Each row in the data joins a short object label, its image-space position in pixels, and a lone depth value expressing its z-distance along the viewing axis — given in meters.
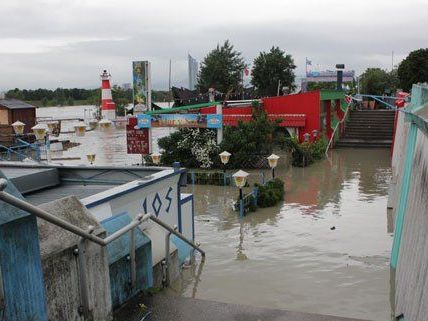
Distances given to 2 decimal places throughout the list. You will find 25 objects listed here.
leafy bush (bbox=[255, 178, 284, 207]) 17.58
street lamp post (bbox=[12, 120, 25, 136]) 23.23
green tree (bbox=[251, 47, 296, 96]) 54.66
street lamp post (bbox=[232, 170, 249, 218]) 15.38
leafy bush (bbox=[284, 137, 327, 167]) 26.28
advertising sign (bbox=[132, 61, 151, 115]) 29.61
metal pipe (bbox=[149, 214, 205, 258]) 6.11
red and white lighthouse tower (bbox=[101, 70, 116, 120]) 48.12
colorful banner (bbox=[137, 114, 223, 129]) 25.02
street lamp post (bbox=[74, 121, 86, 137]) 22.23
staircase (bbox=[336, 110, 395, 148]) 34.62
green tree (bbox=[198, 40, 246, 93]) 57.62
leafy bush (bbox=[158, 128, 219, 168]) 25.62
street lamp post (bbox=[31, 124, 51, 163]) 20.17
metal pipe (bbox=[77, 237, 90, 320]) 4.46
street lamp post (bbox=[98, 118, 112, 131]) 23.54
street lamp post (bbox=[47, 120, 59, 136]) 26.93
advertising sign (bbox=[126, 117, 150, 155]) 24.89
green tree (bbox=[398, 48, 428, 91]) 46.34
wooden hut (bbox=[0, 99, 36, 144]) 37.00
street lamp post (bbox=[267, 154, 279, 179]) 18.22
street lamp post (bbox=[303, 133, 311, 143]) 28.01
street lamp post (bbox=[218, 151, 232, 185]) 20.03
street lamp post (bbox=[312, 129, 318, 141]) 29.04
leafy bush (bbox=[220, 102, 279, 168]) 25.03
